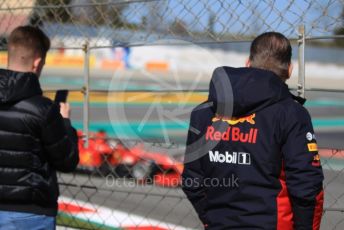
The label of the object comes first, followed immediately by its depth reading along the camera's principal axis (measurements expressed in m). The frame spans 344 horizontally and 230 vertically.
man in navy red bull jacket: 5.26
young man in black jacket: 6.19
